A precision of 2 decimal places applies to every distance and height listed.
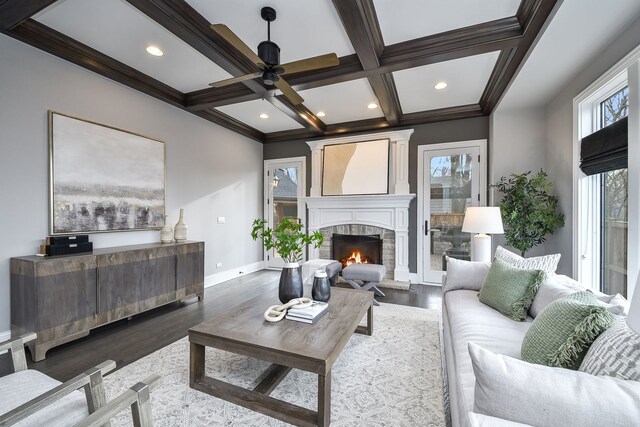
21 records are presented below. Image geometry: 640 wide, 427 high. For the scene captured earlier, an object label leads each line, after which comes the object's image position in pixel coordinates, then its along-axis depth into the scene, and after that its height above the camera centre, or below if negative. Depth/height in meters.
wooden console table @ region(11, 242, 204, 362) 2.28 -0.73
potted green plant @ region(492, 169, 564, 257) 3.25 +0.01
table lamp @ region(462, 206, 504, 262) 3.06 -0.13
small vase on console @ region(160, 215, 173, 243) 3.69 -0.29
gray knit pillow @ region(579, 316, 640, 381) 0.85 -0.46
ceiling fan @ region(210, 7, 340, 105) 2.20 +1.23
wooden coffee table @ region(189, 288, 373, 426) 1.50 -0.77
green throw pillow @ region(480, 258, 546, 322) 1.95 -0.57
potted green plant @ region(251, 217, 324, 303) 2.18 -0.36
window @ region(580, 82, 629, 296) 2.41 -0.01
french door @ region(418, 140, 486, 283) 4.44 +0.26
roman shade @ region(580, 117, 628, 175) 2.24 +0.56
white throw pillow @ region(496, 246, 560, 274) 2.21 -0.41
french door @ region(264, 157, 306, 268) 5.70 +0.45
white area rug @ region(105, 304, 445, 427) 1.62 -1.19
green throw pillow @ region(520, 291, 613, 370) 1.06 -0.49
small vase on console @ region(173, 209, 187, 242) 3.79 -0.26
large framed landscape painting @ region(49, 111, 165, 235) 2.77 +0.39
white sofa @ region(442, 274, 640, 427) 0.84 -0.75
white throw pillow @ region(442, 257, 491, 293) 2.64 -0.60
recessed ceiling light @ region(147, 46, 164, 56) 2.81 +1.67
